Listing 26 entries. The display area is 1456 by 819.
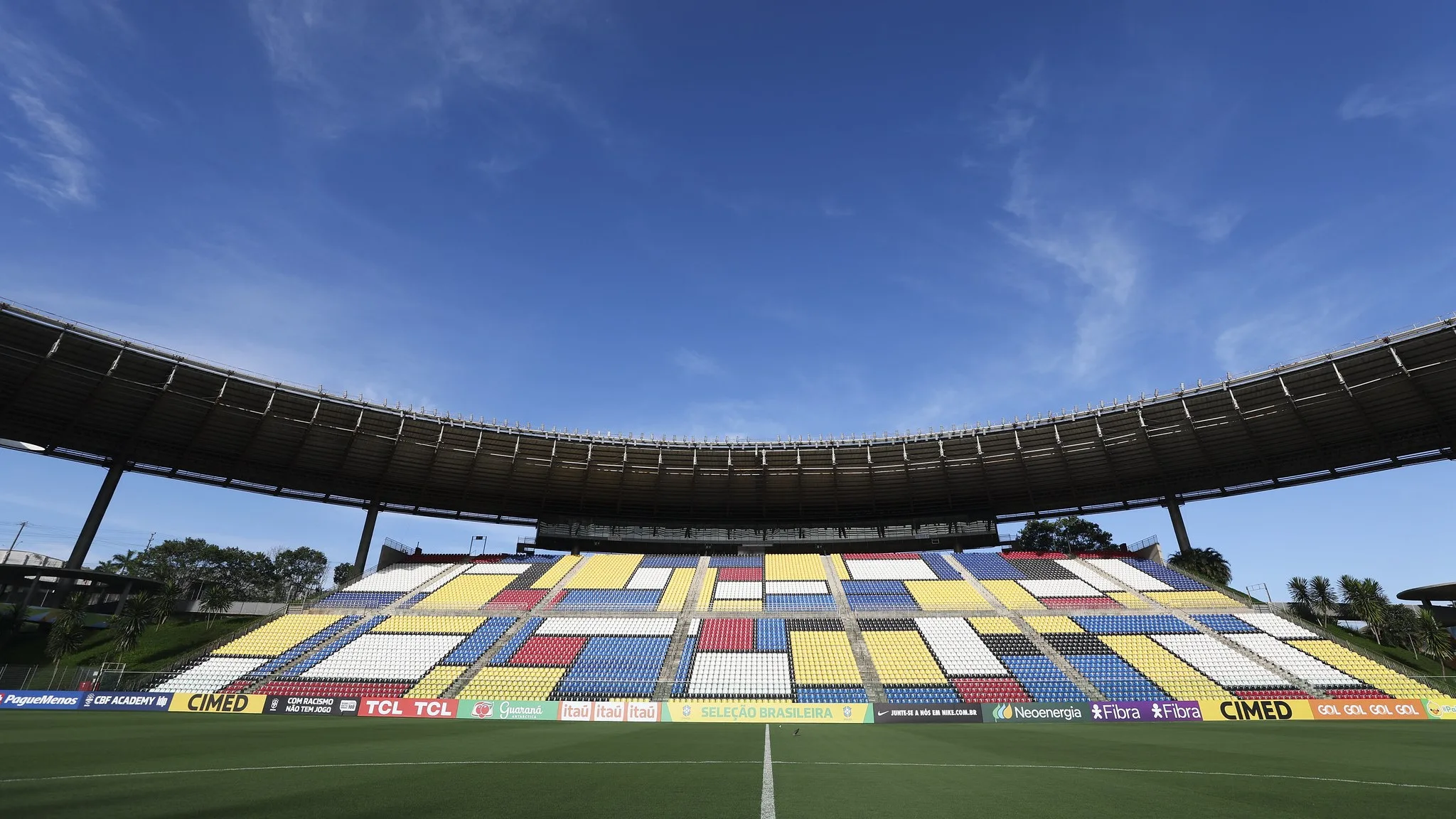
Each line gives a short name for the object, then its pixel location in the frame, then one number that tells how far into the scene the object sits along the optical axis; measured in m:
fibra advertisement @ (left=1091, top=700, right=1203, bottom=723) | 23.52
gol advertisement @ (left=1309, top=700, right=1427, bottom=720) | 23.69
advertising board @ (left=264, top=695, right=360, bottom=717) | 25.20
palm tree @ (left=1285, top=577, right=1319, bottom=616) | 38.25
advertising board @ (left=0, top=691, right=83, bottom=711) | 25.19
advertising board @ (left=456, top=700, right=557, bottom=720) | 24.44
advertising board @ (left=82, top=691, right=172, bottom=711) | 25.94
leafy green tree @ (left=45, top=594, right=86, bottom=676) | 34.12
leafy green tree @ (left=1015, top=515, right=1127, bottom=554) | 63.50
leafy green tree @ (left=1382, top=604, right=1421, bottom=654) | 35.00
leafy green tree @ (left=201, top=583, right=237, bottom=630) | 41.56
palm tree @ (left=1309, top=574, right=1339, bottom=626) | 37.81
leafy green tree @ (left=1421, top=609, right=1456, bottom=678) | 34.03
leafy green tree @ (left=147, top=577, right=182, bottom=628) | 36.78
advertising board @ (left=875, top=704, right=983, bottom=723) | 23.80
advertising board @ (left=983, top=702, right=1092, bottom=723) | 23.66
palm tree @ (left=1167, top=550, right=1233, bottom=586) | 41.19
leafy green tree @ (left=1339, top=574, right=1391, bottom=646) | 36.34
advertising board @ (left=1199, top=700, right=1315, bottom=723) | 23.62
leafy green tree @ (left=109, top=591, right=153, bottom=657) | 34.47
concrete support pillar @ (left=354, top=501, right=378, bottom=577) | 45.44
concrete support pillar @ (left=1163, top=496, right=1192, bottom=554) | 42.88
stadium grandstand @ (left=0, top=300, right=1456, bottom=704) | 29.23
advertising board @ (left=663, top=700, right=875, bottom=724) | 24.08
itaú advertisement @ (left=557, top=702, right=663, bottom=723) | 24.09
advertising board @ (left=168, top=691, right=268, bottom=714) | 25.17
